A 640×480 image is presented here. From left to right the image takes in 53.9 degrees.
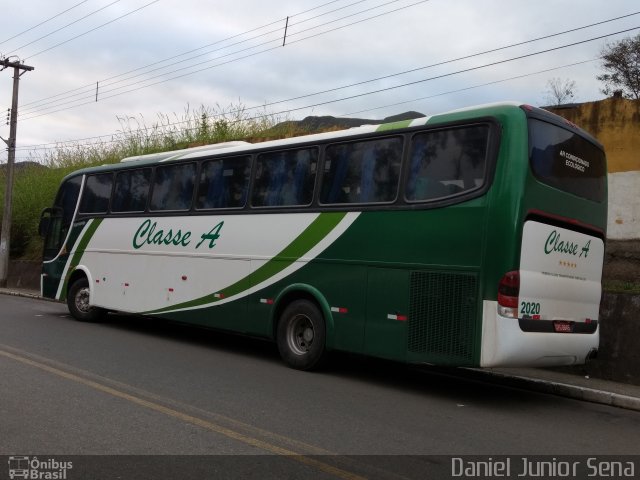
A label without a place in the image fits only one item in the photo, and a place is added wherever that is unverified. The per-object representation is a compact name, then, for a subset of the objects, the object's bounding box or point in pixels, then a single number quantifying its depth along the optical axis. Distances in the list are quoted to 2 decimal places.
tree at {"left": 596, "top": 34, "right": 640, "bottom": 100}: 30.95
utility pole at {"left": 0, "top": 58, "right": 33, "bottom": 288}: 22.42
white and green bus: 6.73
